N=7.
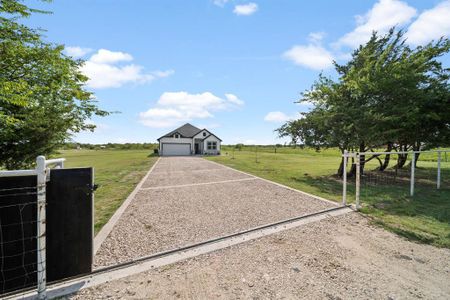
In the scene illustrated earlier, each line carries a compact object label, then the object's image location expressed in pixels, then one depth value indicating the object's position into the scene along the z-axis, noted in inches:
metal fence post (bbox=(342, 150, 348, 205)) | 229.8
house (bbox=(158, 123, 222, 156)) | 1330.0
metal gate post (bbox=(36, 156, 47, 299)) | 87.5
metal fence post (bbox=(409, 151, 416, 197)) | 252.1
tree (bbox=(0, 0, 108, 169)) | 159.2
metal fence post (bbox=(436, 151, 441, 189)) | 326.3
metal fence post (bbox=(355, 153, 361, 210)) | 218.8
